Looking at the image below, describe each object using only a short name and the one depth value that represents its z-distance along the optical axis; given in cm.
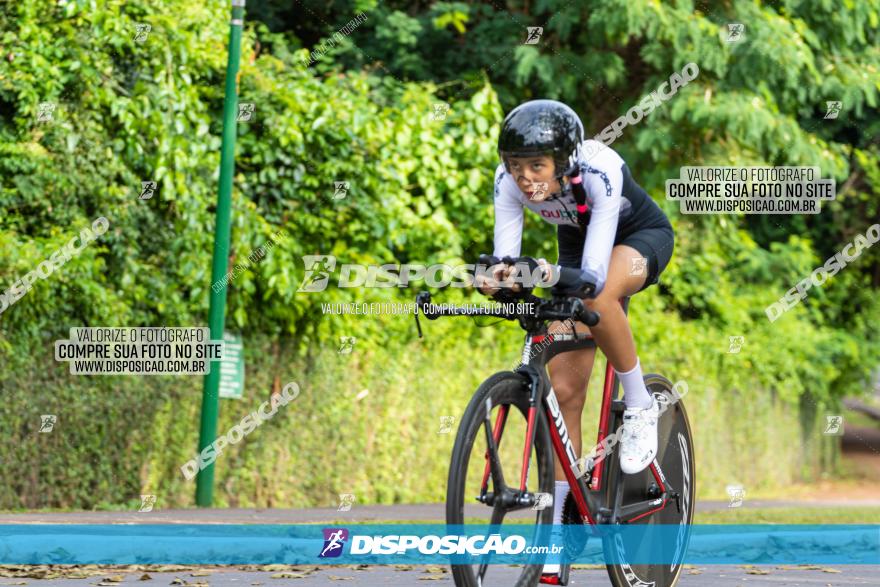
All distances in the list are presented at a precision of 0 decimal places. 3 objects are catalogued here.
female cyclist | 1082
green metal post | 2314
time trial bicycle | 1012
